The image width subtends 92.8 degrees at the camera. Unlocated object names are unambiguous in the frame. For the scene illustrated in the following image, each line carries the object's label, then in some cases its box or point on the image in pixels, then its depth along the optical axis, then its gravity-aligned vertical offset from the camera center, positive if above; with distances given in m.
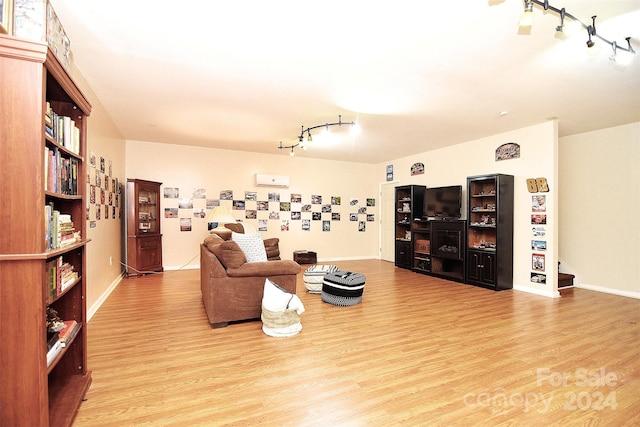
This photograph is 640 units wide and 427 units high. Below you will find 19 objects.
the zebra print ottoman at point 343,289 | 4.04 -1.04
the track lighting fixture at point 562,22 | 1.83 +1.35
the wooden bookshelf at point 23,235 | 1.35 -0.10
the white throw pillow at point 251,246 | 3.72 -0.42
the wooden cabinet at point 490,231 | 5.07 -0.35
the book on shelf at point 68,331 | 1.77 -0.73
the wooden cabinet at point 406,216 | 6.89 -0.10
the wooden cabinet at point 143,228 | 5.70 -0.30
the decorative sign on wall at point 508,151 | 5.18 +1.06
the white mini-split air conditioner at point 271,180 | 7.17 +0.75
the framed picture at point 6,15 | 1.42 +0.94
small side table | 7.36 -1.09
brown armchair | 3.22 -0.75
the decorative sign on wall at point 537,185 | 4.77 +0.43
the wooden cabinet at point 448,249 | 5.63 -0.73
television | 5.93 +0.19
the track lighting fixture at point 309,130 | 4.77 +1.39
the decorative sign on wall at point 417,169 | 7.16 +1.03
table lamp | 5.30 -0.05
